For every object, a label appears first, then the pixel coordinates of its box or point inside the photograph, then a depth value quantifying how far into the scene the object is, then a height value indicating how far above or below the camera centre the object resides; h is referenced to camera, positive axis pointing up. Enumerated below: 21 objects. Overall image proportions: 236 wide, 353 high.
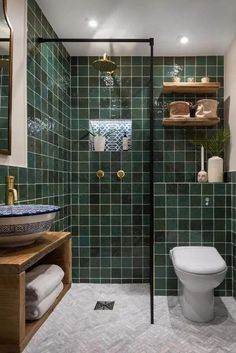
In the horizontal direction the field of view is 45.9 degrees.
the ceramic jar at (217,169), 2.76 +0.09
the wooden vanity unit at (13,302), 0.93 -0.42
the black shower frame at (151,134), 2.08 +0.34
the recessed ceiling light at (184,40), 2.58 +1.30
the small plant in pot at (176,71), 2.99 +1.15
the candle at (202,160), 2.86 +0.19
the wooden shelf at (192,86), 2.76 +0.91
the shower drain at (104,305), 2.41 -1.13
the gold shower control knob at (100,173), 2.94 +0.05
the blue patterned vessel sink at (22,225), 1.05 -0.19
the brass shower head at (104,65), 2.45 +1.02
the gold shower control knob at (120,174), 2.94 +0.04
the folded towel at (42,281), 1.13 -0.45
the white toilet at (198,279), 2.07 -0.76
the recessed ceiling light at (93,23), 2.31 +1.30
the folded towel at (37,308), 1.11 -0.54
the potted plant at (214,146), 2.76 +0.33
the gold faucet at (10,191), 1.50 -0.07
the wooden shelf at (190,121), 2.74 +0.57
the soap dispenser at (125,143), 2.97 +0.37
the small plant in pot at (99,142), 2.95 +0.38
